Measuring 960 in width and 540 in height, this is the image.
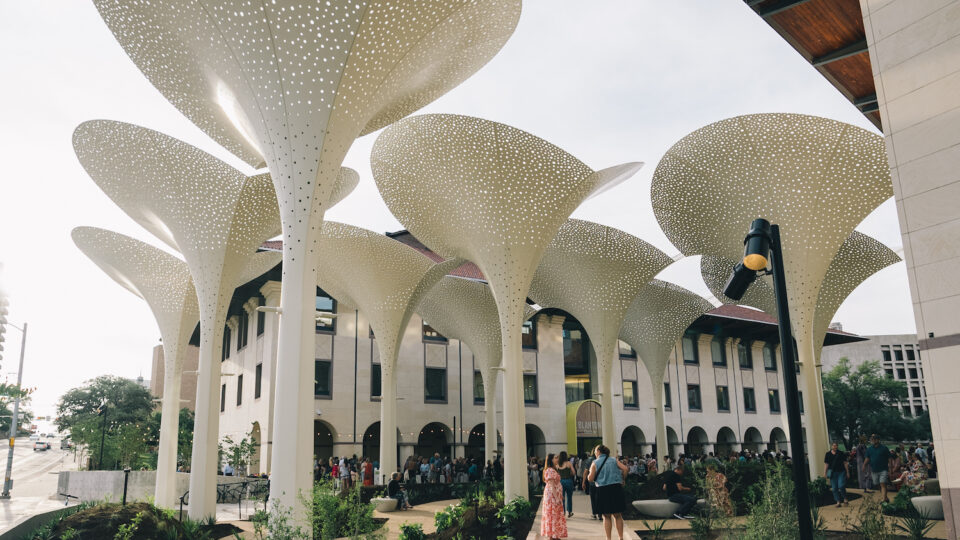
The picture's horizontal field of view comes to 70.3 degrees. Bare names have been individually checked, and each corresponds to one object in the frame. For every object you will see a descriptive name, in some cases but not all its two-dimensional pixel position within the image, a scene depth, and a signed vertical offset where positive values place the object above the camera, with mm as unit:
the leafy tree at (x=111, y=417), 26484 +1378
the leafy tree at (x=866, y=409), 43931 +651
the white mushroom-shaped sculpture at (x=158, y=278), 17406 +4042
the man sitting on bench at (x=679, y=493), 11555 -1165
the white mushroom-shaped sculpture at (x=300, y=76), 8914 +4806
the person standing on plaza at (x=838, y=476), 12930 -1050
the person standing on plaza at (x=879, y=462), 12141 -758
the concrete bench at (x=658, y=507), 11883 -1406
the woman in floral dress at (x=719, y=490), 8711 -917
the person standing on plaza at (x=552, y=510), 9844 -1170
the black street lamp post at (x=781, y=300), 4473 +846
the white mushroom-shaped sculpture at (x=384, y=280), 18766 +4179
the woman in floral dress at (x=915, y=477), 11852 -1030
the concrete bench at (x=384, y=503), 15781 -1614
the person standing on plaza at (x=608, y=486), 8922 -777
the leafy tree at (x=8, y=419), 77694 +2642
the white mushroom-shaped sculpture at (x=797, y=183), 14656 +5189
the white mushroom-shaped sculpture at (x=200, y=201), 13320 +4528
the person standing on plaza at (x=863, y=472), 13906 -1052
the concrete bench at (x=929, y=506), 10141 -1283
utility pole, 21562 +318
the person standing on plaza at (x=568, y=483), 13499 -1101
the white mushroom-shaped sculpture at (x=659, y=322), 24516 +3680
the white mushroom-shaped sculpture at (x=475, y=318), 22859 +3764
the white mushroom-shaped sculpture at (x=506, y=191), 14156 +4934
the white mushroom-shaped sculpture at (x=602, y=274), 19234 +4283
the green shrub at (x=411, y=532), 9248 -1348
